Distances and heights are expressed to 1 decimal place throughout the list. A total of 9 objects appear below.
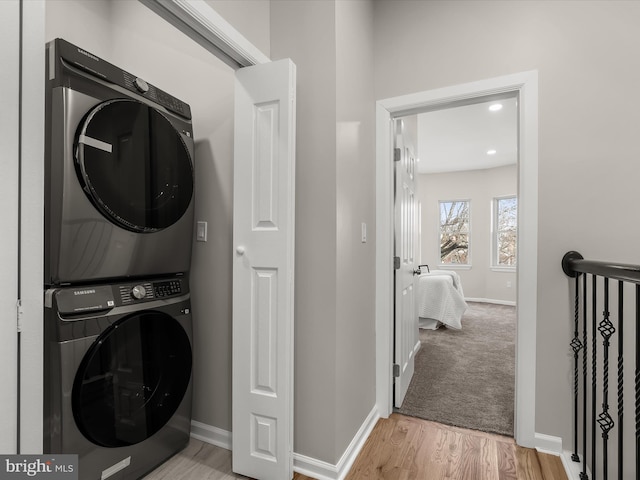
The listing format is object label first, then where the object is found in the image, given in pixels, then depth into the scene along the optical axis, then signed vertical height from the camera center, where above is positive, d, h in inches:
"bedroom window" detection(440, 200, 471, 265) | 294.8 +7.9
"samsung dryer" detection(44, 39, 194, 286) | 51.1 +11.2
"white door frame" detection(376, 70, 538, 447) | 74.1 +3.6
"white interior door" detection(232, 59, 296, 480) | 62.9 -5.8
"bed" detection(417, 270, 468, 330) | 179.3 -33.7
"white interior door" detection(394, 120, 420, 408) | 92.7 -6.9
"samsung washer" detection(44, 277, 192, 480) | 50.9 -23.5
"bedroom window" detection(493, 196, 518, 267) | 274.1 +8.5
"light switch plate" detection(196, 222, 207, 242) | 80.7 +1.7
